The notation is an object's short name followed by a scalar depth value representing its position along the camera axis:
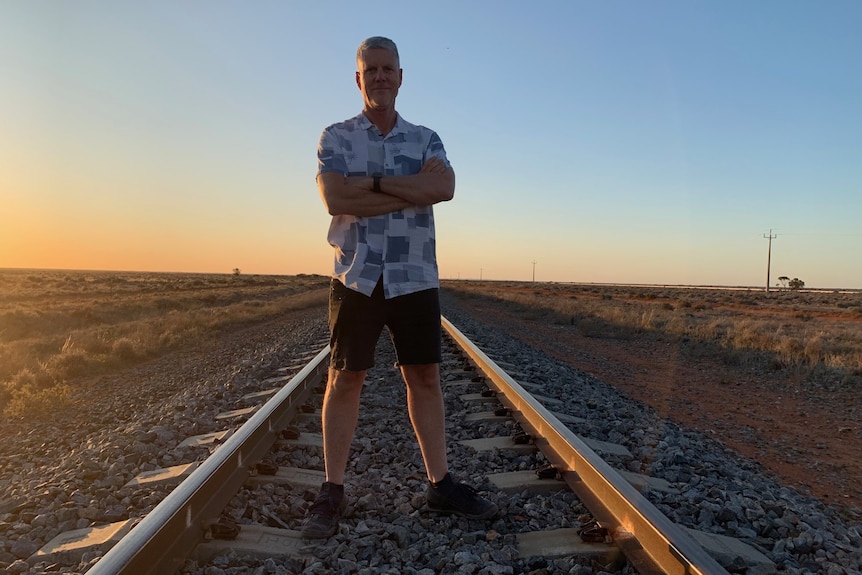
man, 2.62
